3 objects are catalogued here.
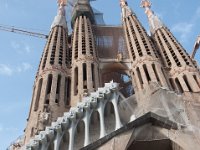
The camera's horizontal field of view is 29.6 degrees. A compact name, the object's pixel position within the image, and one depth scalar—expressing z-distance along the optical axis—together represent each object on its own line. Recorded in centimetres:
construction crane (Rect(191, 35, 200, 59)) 3743
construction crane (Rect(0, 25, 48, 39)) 4867
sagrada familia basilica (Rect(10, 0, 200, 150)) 1642
